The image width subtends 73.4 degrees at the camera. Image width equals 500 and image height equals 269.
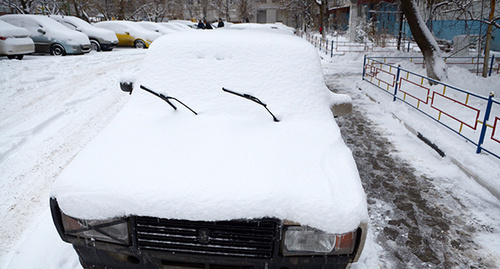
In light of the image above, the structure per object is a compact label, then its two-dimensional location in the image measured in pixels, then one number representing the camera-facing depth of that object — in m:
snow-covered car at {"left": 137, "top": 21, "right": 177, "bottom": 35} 21.98
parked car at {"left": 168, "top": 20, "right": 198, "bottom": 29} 31.93
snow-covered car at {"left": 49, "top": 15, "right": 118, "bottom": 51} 16.98
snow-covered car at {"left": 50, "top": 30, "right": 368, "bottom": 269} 1.91
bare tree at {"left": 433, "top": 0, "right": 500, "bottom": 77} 9.92
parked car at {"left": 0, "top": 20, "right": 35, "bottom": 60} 11.66
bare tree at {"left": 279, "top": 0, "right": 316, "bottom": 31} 43.50
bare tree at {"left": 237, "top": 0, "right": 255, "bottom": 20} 50.42
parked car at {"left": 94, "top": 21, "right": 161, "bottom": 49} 19.62
